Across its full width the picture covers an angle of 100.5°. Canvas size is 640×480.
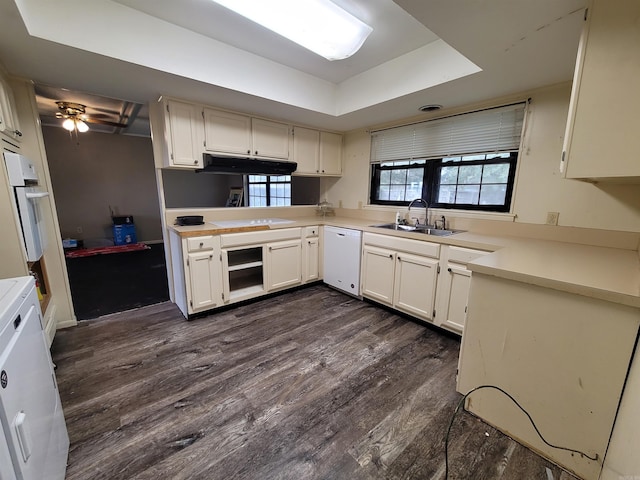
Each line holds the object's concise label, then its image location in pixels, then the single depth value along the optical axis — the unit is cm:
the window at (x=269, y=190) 477
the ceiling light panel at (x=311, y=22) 157
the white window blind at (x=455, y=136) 229
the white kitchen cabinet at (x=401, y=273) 234
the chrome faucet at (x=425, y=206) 285
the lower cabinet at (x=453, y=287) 210
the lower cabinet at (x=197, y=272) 242
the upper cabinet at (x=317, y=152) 337
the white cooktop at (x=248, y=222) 277
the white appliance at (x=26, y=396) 72
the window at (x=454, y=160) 235
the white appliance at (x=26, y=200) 166
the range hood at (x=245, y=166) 268
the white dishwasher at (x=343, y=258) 295
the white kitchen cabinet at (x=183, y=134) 242
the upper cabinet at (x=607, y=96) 112
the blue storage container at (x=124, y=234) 535
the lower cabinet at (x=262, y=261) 268
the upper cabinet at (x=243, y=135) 266
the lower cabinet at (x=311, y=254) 322
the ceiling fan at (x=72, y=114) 347
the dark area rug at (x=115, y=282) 283
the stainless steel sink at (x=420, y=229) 262
